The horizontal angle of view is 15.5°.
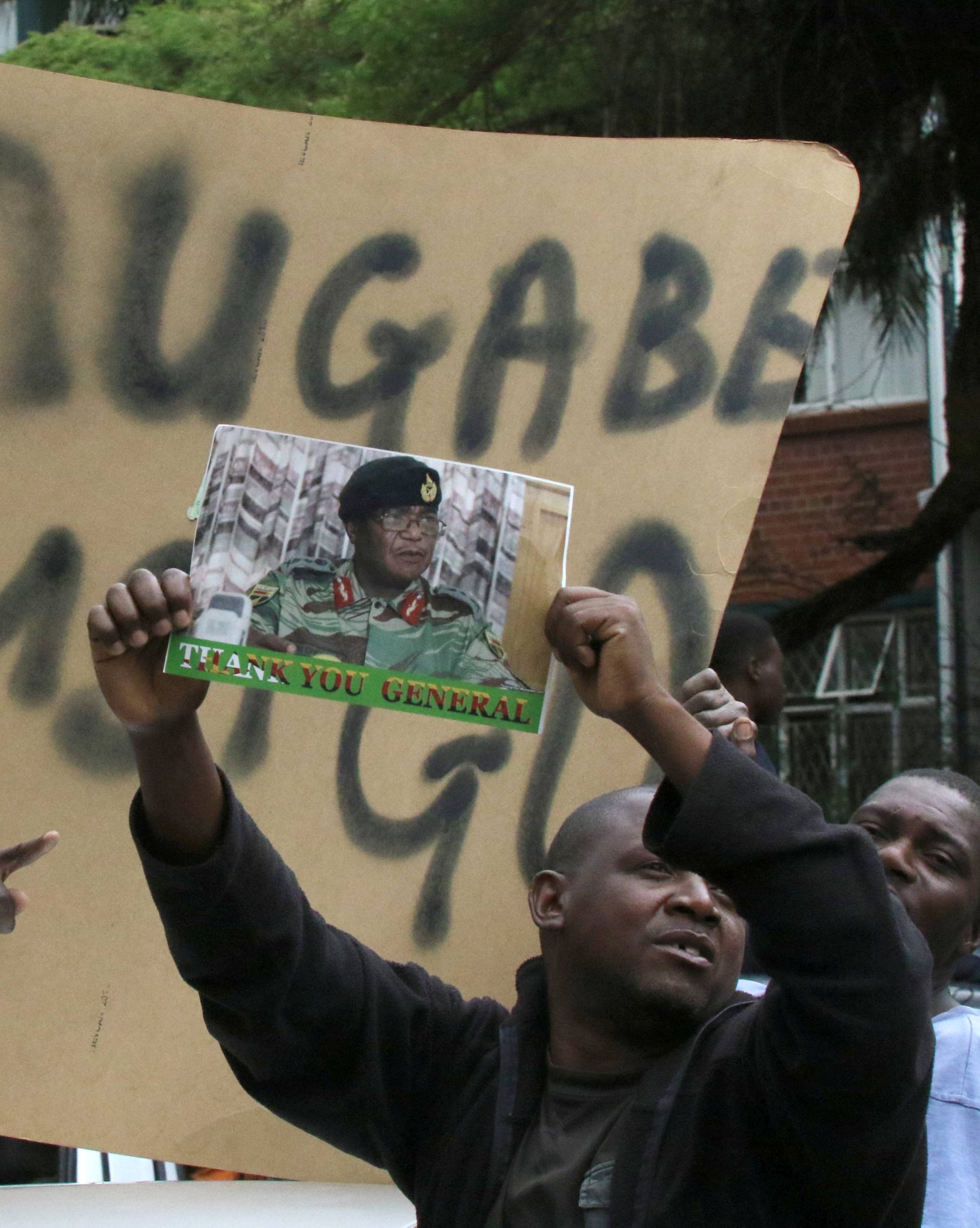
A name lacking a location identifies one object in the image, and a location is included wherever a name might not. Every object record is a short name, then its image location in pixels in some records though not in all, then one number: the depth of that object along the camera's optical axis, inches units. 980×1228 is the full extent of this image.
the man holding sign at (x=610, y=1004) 110.2
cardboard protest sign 144.9
